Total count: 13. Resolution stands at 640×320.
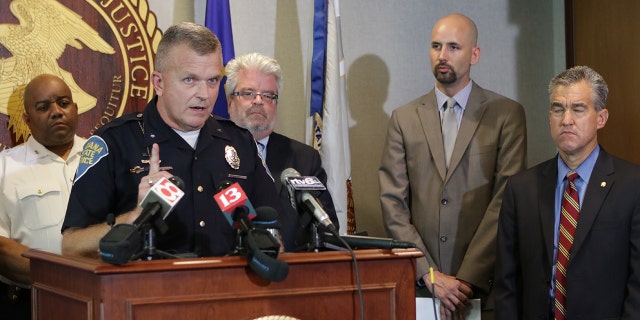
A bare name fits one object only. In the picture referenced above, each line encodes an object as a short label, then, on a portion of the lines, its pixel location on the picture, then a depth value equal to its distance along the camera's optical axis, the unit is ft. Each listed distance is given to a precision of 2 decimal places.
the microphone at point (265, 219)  7.18
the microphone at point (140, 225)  6.26
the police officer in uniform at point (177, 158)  8.30
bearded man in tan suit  12.81
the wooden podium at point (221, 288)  6.38
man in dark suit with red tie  10.62
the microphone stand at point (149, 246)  6.78
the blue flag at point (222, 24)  14.57
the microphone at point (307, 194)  7.25
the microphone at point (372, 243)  7.41
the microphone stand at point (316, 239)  7.59
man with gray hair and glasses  13.01
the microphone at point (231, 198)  6.82
